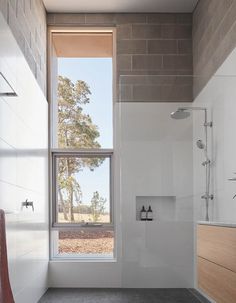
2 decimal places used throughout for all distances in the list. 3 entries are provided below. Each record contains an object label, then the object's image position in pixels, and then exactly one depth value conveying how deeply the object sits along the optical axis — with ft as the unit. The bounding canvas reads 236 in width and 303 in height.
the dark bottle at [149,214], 8.33
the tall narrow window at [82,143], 10.09
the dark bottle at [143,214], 8.37
